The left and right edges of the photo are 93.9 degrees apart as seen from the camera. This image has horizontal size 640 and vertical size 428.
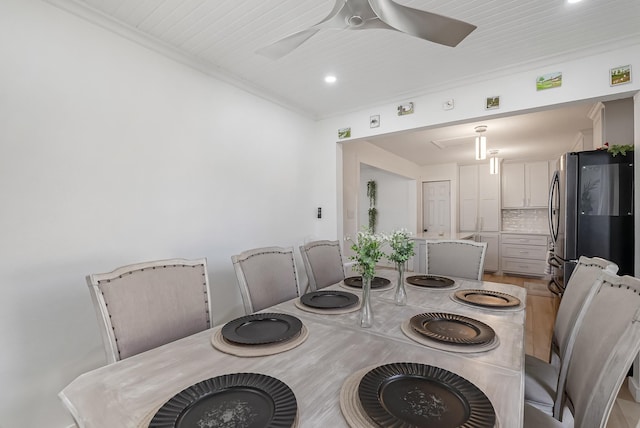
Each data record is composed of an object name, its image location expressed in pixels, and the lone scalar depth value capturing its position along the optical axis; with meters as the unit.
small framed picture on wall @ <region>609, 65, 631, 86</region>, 2.06
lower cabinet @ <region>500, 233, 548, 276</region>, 5.68
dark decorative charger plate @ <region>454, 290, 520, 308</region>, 1.57
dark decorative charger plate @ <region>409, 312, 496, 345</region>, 1.14
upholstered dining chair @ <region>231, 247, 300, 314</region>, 1.75
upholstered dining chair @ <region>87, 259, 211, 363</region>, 1.17
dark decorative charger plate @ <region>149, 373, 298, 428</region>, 0.70
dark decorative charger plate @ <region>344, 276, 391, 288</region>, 1.98
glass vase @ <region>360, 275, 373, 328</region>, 1.29
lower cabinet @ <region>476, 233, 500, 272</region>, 6.13
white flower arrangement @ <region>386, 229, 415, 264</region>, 1.40
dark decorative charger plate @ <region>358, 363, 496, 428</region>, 0.70
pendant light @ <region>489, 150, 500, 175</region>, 4.95
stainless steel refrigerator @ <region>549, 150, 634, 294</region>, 2.26
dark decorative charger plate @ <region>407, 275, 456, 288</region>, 1.98
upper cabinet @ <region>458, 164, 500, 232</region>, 6.27
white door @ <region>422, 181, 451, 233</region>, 6.73
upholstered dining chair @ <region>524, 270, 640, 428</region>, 0.78
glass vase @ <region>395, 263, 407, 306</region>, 1.58
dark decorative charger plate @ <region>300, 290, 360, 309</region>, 1.56
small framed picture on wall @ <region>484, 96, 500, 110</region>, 2.54
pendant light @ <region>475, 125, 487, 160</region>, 3.81
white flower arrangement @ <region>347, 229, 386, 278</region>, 1.21
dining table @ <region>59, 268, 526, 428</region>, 0.76
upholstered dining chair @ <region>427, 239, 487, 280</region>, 2.38
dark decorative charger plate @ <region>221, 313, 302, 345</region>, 1.15
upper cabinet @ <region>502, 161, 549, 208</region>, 5.97
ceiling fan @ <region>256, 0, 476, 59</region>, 1.22
